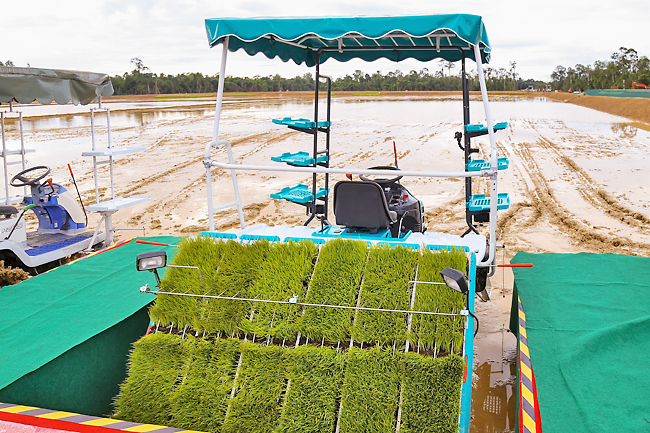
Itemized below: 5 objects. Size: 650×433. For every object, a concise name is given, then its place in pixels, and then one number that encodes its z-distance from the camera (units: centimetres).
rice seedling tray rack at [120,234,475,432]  271
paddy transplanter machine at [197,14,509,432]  387
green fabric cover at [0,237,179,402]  324
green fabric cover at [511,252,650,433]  260
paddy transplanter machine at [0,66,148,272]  604
